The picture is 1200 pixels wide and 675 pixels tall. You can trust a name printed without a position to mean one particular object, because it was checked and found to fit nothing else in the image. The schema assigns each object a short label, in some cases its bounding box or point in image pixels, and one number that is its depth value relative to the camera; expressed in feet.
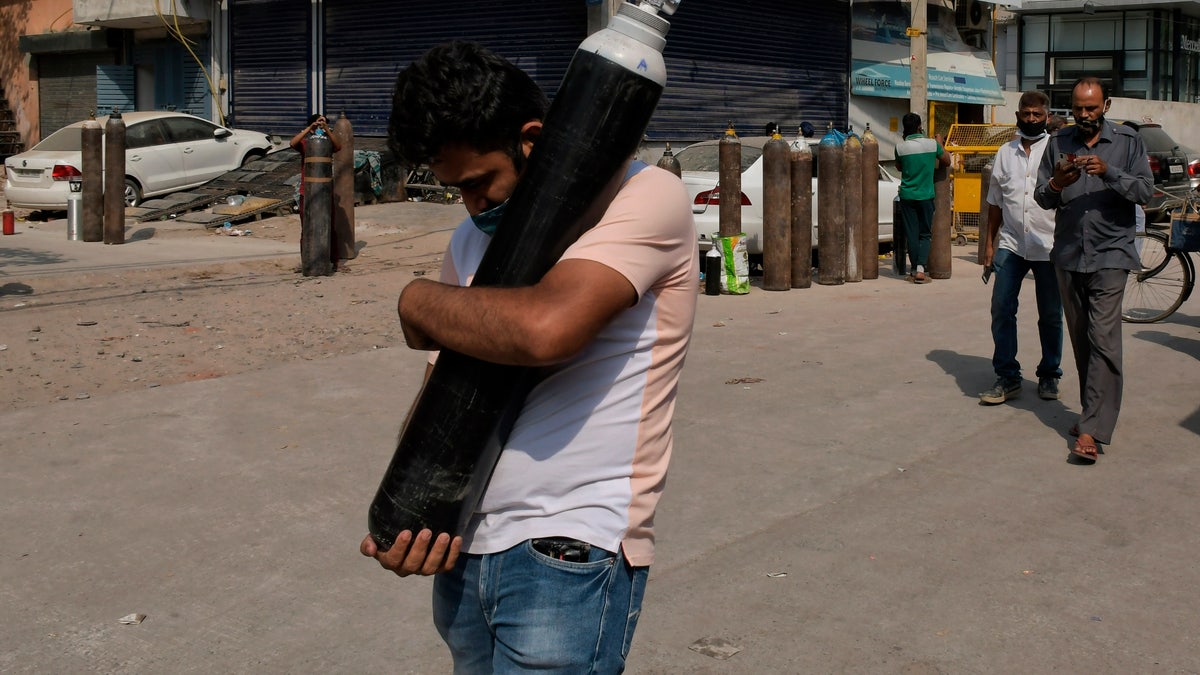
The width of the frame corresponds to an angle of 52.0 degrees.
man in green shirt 41.45
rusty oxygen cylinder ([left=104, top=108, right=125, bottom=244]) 47.57
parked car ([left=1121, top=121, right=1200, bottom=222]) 61.41
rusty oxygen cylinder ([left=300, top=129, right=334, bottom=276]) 38.29
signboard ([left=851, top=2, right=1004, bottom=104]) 78.07
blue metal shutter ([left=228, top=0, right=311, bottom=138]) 75.51
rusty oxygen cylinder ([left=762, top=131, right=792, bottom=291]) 39.04
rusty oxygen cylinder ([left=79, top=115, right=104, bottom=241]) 48.57
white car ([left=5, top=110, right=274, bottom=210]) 58.65
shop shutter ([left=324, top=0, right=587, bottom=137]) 64.75
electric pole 59.82
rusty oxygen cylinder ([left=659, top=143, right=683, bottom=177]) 39.17
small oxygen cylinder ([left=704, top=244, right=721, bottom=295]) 38.27
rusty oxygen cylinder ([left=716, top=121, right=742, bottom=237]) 39.40
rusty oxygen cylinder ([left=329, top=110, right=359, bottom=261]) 43.62
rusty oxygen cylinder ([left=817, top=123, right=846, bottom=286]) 39.96
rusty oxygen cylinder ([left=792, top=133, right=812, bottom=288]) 39.32
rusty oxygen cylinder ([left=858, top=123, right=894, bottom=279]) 42.63
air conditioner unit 84.64
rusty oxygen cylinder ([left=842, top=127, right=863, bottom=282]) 40.93
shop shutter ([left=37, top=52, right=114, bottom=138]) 87.81
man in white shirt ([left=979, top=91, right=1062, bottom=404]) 23.30
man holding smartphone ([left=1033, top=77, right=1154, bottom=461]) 20.10
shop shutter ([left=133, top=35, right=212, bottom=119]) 80.89
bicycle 32.73
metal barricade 55.62
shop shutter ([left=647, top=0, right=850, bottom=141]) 66.13
